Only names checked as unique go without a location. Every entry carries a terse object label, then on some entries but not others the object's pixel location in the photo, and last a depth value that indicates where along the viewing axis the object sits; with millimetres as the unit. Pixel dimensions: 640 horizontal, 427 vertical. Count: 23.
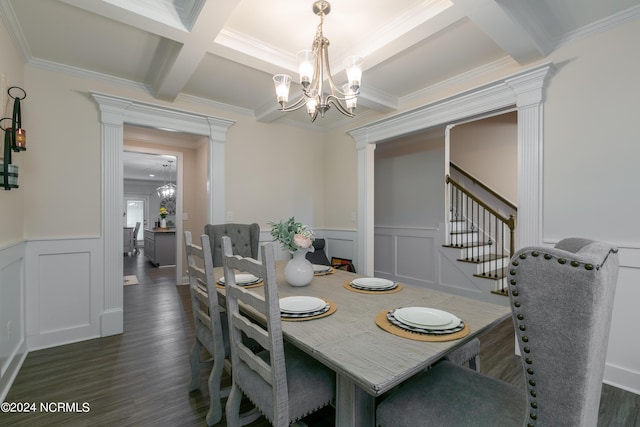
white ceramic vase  1845
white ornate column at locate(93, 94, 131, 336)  2799
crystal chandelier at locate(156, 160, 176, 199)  8359
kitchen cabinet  6453
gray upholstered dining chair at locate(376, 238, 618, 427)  601
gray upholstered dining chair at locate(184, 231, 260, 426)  1619
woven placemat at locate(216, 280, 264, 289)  1856
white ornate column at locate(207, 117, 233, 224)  3463
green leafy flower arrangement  1802
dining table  909
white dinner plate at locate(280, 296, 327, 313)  1362
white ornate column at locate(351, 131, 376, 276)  3773
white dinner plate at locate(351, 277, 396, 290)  1813
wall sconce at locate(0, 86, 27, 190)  1917
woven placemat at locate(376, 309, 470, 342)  1096
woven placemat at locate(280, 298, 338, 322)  1294
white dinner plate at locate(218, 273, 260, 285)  1864
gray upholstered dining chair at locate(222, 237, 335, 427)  1124
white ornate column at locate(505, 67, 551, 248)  2256
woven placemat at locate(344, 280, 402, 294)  1765
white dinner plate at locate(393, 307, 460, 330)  1184
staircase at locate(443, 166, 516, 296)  3770
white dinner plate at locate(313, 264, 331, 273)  2318
